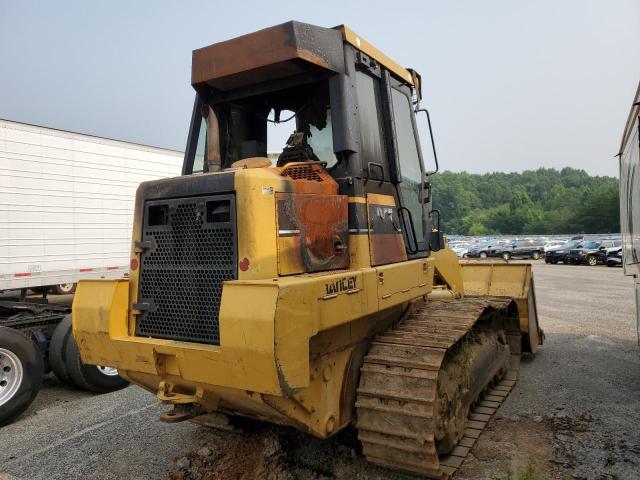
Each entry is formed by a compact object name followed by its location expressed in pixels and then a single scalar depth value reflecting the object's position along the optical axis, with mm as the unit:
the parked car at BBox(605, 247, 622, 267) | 26442
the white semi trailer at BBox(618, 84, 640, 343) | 5371
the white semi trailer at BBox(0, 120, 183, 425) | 5812
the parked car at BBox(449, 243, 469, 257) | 40156
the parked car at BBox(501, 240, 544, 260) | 35044
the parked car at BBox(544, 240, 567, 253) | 34938
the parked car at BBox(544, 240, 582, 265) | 29188
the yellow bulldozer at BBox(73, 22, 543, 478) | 3027
